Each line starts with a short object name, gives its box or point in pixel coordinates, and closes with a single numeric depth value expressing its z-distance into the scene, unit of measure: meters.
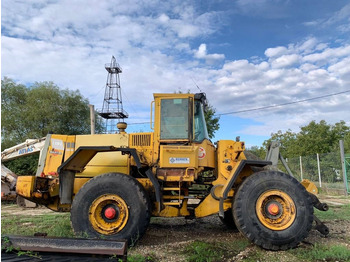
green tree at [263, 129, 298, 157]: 37.17
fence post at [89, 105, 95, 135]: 15.45
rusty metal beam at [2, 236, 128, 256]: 3.65
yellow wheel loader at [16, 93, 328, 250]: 5.24
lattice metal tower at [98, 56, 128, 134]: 21.42
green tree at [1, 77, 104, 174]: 23.67
